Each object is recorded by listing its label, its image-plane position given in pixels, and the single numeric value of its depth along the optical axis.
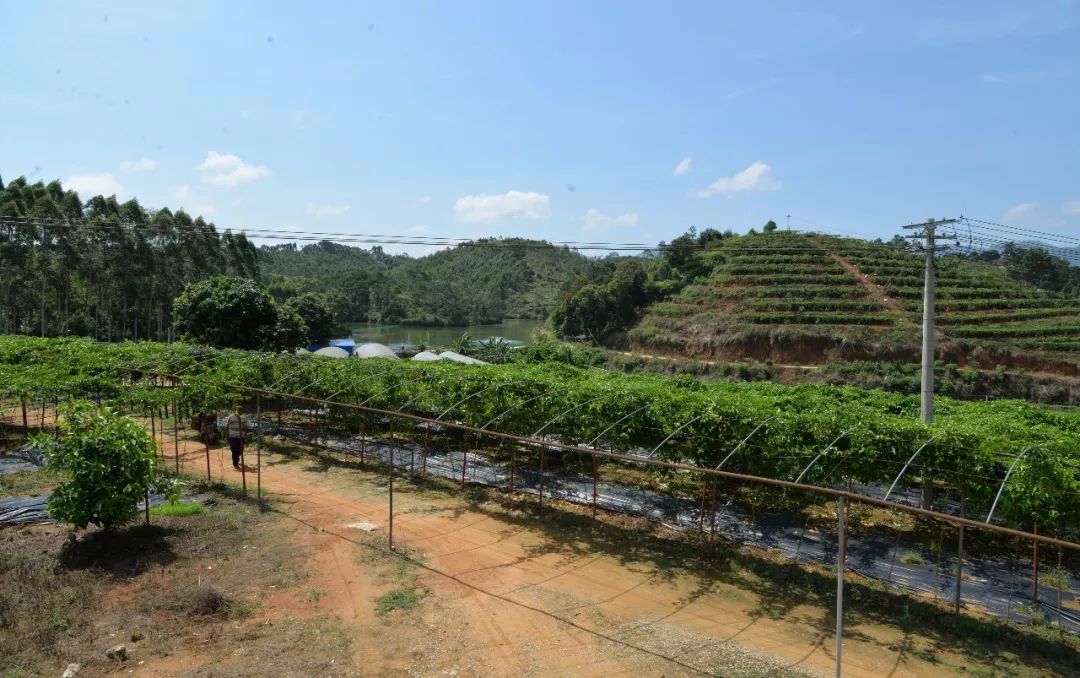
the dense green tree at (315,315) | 54.44
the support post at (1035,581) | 9.36
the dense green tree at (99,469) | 10.20
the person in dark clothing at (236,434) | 16.50
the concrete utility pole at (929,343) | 12.86
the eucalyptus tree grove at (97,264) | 39.78
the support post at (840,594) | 7.03
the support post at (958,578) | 9.13
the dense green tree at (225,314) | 28.44
